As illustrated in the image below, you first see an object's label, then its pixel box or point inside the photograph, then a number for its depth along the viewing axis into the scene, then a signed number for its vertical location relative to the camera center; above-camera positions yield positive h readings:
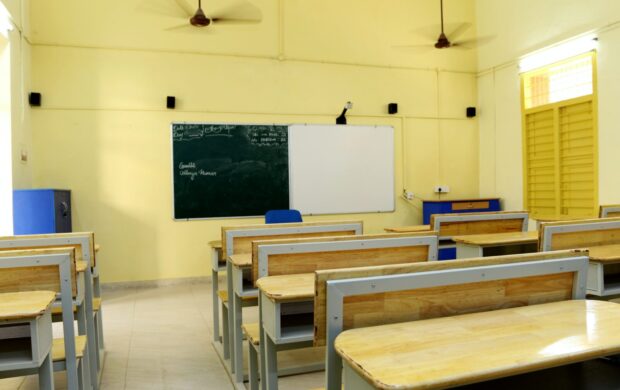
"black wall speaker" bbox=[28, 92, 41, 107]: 5.09 +1.06
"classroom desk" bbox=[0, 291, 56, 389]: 1.45 -0.50
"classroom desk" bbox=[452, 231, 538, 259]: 2.93 -0.39
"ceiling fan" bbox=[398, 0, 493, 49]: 6.68 +2.31
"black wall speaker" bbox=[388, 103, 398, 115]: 6.50 +1.11
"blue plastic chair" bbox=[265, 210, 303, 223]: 4.23 -0.28
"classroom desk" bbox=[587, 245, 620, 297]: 2.29 -0.47
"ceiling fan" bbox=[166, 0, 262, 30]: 5.66 +2.27
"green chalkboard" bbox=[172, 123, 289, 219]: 5.65 +0.24
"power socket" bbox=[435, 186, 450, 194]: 6.78 -0.09
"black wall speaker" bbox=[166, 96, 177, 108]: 5.53 +1.07
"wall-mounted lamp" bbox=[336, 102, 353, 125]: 5.70 +0.84
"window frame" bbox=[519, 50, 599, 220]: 5.23 +0.61
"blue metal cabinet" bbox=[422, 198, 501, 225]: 6.18 -0.32
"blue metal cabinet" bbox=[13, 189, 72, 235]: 4.35 -0.20
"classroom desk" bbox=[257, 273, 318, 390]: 1.67 -0.58
